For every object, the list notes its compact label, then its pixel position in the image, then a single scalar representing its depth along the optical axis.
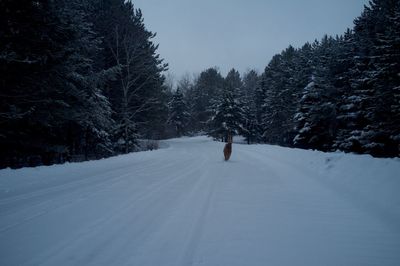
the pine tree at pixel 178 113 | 57.19
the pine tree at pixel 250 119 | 44.52
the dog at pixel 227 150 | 12.16
